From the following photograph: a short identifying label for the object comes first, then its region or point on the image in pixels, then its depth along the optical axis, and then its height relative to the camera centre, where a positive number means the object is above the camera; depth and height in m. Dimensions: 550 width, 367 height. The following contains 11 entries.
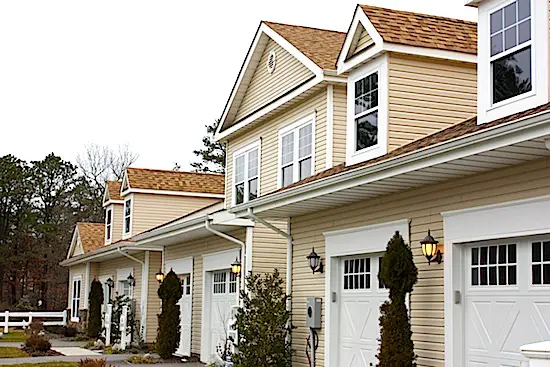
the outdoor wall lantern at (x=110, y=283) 29.67 +0.19
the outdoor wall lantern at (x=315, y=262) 14.28 +0.50
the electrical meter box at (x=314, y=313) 14.19 -0.35
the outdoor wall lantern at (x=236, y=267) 17.70 +0.49
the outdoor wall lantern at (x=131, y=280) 27.25 +0.28
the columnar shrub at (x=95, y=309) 30.55 -0.74
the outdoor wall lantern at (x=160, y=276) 23.91 +0.37
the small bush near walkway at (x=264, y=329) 15.02 -0.67
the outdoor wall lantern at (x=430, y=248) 10.76 +0.57
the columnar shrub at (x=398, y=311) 10.84 -0.23
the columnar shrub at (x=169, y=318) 21.02 -0.70
